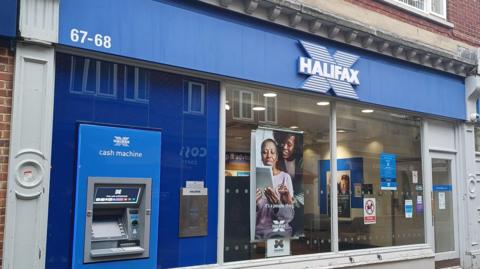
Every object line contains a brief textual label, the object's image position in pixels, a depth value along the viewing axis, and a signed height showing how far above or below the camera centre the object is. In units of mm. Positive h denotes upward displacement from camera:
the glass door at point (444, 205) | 9852 -58
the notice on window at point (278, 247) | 7109 -644
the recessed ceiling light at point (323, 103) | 8008 +1489
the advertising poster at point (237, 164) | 6797 +466
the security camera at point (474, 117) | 10148 +1642
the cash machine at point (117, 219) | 5465 -225
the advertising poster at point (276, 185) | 7070 +215
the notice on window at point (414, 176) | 9523 +455
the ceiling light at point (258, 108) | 7199 +1262
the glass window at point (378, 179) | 8312 +380
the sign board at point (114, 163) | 5379 +376
